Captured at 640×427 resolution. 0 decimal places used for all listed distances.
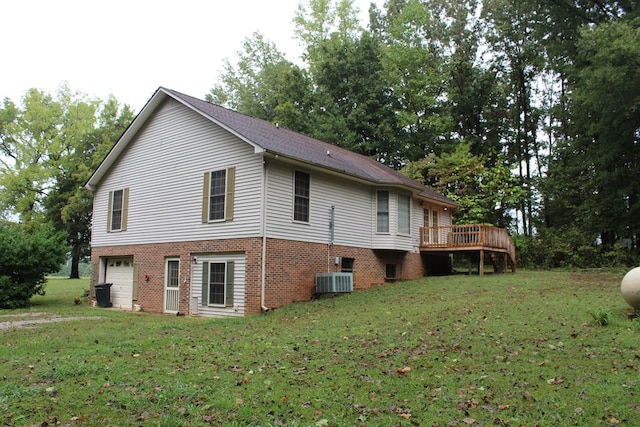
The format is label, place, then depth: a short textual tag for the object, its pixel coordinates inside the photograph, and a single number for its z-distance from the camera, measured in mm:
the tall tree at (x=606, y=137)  18672
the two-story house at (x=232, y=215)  14539
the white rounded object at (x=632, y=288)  8992
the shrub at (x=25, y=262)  18281
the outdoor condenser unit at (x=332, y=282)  15109
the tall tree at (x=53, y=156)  38812
